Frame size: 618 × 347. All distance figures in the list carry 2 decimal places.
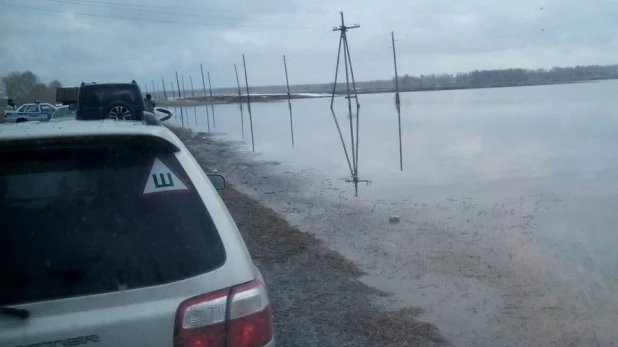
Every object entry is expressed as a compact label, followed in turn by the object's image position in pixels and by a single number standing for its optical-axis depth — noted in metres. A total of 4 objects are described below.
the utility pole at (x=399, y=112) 18.15
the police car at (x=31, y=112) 36.62
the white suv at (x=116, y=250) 2.38
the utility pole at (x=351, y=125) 16.93
